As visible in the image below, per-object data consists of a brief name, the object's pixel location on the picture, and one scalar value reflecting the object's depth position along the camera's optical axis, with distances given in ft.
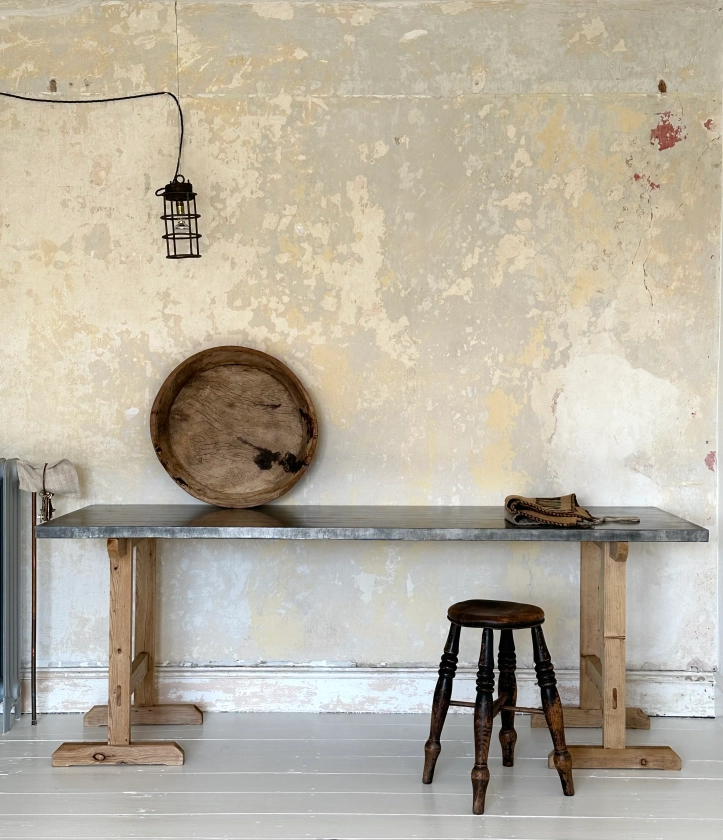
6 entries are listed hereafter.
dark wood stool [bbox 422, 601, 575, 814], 10.30
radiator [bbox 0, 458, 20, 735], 12.90
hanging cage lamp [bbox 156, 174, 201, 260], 12.75
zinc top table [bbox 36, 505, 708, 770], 11.14
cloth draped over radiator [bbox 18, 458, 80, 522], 12.79
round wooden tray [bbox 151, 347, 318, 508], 13.39
